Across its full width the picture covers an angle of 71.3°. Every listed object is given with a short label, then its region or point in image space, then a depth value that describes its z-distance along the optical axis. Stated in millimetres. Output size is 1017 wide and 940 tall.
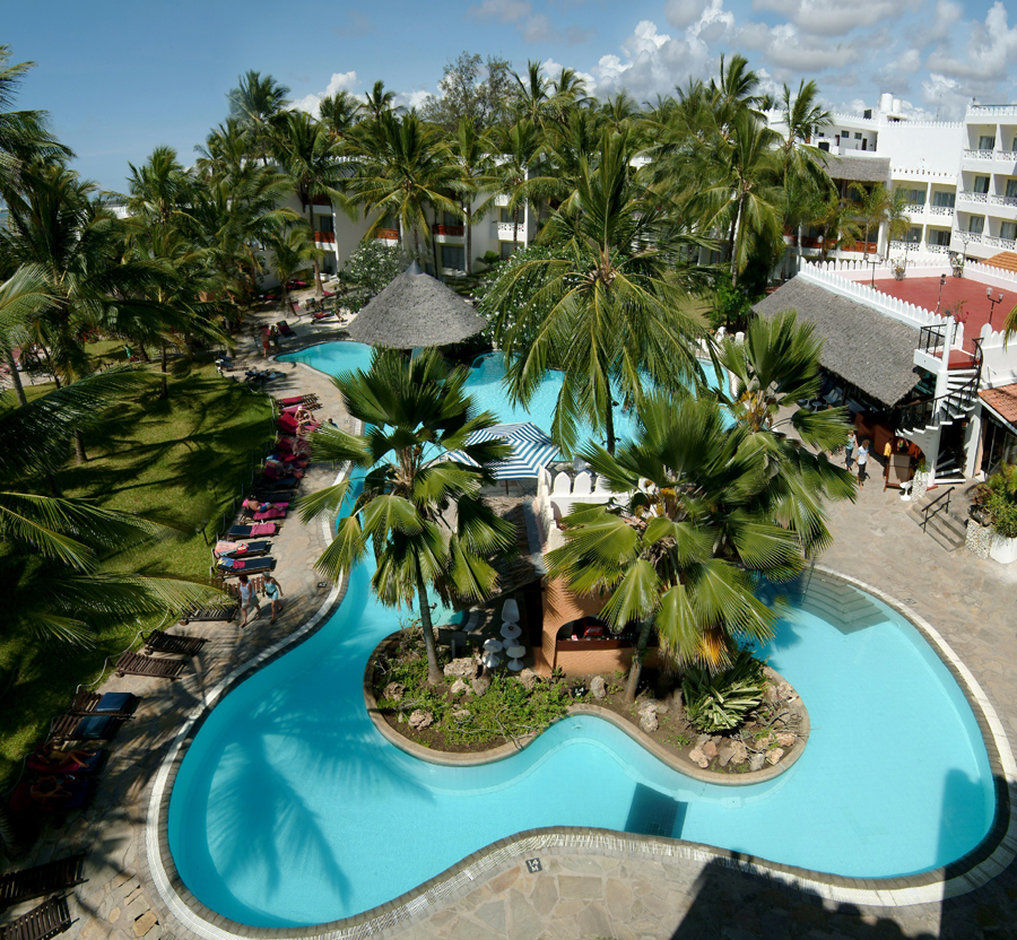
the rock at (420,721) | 12945
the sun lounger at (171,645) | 14219
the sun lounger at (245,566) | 17062
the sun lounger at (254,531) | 18769
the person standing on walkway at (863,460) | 20531
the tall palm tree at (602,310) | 12633
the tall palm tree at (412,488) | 10625
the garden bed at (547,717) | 12344
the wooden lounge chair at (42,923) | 9242
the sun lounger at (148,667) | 13648
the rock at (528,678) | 13727
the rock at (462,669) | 13734
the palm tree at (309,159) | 40781
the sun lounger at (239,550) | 17812
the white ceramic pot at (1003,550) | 16641
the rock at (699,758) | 12203
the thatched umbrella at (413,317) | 27375
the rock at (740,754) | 12227
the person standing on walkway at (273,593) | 15690
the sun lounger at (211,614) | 15484
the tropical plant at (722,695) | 12547
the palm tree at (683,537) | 9922
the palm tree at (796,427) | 11570
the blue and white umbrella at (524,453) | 16453
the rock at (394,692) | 13547
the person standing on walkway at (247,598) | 15508
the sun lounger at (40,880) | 9641
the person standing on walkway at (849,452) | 21328
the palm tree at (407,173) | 34156
